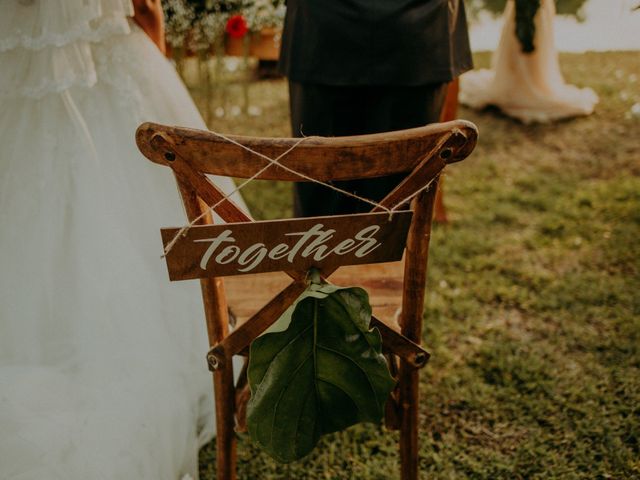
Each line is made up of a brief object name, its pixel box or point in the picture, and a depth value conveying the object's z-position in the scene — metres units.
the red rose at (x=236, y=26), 2.87
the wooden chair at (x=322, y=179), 1.04
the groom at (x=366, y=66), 1.70
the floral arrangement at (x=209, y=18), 2.87
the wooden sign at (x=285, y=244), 1.05
